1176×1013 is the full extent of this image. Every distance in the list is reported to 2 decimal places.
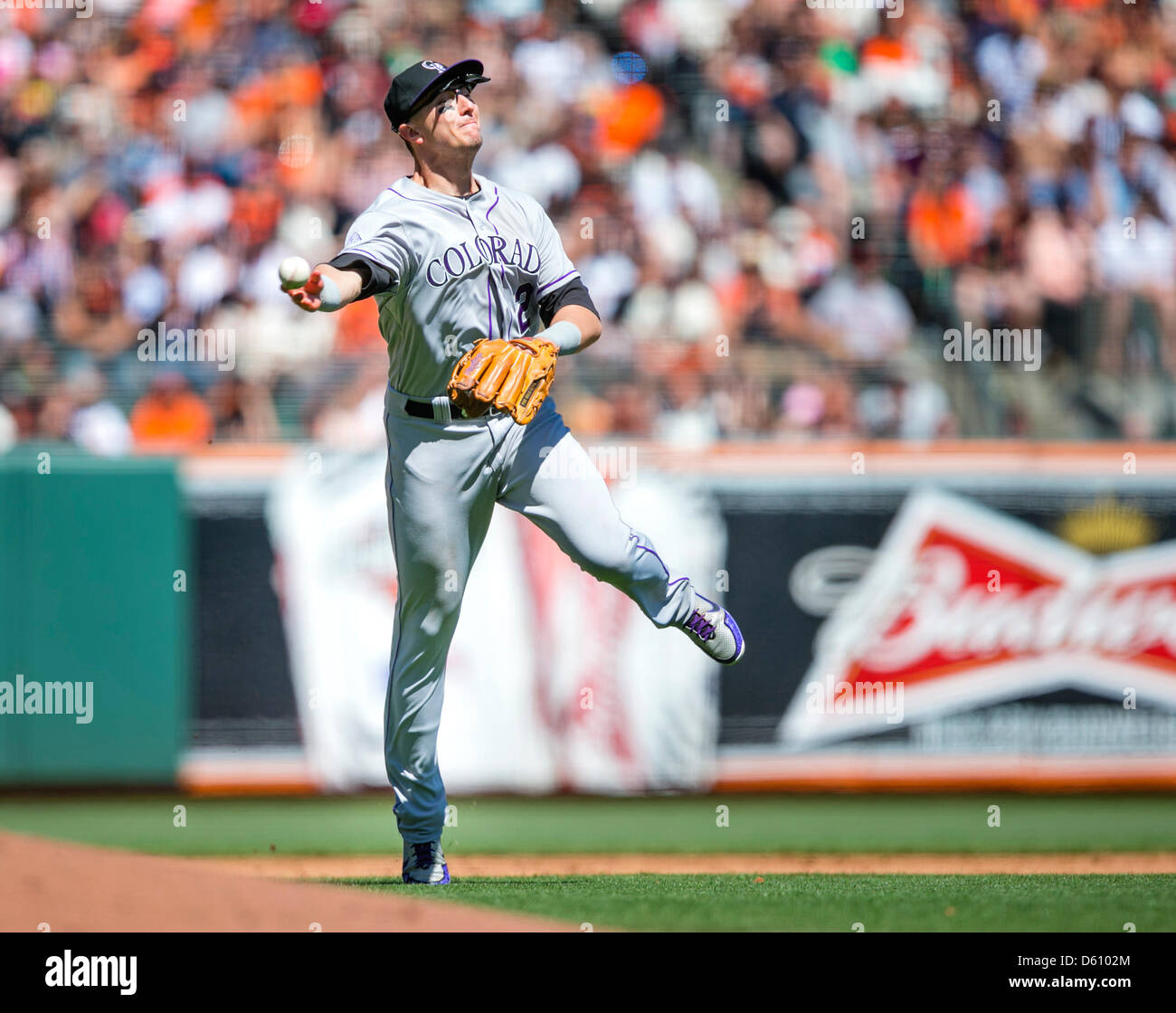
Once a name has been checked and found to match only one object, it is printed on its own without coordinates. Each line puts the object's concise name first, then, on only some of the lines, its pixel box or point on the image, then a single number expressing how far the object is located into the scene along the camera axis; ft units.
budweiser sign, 52.08
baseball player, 33.32
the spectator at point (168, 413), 55.83
